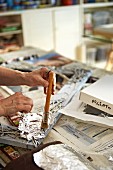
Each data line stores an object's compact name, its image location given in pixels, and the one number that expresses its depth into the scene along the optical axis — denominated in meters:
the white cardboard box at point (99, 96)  0.81
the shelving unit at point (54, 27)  2.59
